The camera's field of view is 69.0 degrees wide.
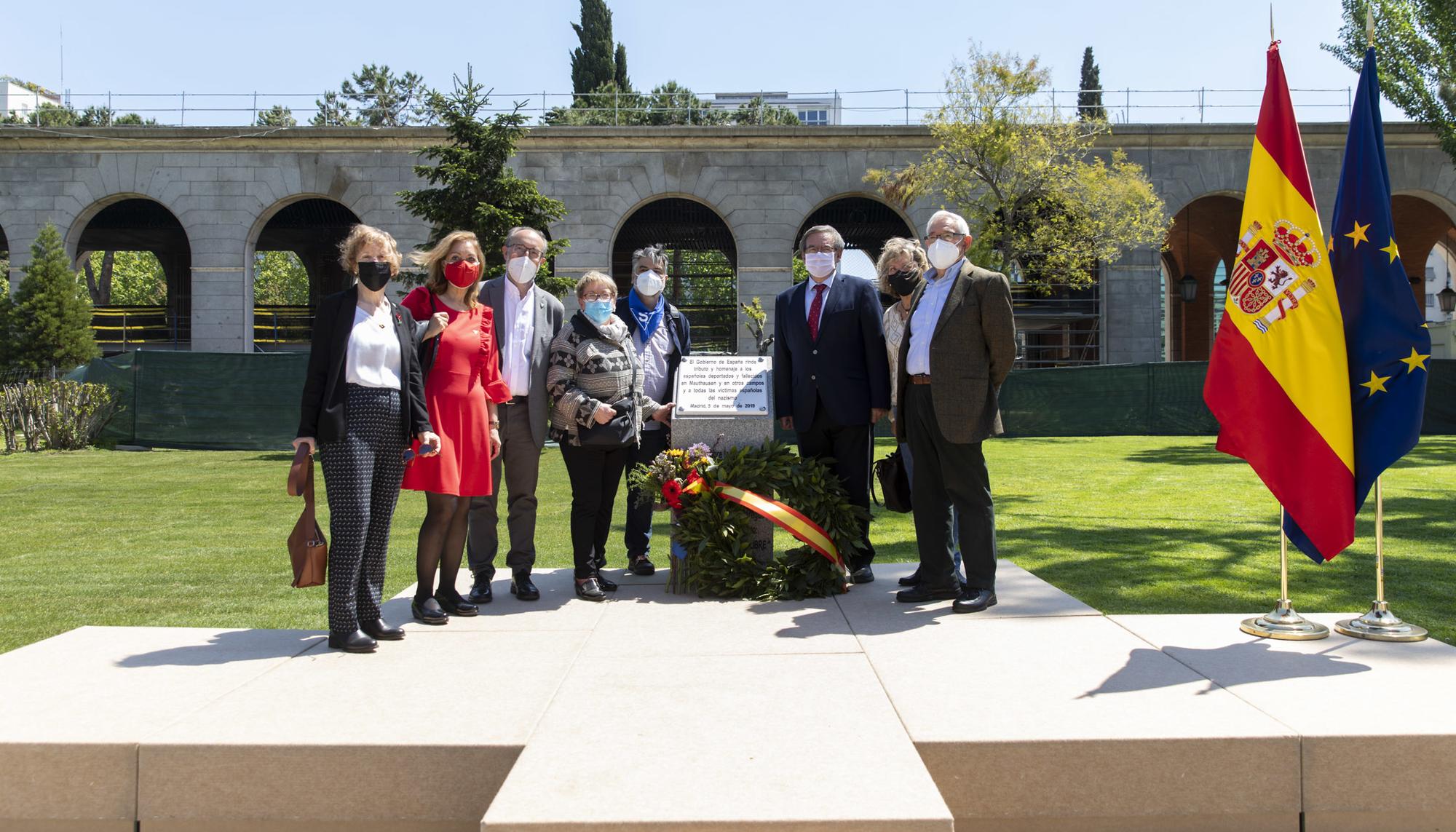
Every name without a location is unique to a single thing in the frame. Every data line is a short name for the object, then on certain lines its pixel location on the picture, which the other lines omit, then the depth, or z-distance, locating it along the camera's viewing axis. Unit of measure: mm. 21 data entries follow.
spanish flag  5129
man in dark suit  6715
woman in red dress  5617
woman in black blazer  4980
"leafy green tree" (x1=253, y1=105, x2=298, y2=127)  29870
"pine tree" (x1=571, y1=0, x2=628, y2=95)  54312
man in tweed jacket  5867
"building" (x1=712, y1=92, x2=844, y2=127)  28969
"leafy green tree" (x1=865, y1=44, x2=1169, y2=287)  25094
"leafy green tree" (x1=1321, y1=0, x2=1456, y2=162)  22438
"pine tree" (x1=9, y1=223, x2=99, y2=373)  23406
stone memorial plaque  6902
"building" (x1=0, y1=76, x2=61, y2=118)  51381
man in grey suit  6355
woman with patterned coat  6301
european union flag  4988
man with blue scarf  7199
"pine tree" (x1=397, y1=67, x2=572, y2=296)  18172
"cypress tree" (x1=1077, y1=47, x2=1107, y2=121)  28444
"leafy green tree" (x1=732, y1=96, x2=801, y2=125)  37312
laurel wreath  6371
